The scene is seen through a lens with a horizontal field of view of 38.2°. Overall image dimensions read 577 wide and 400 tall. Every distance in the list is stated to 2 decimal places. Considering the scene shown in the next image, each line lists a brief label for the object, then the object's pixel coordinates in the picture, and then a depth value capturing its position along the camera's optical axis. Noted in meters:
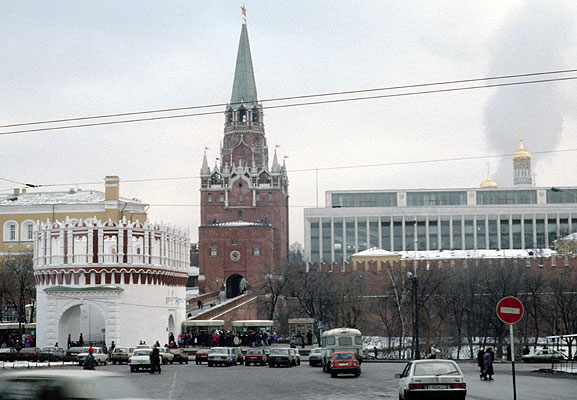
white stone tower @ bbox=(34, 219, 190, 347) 53.00
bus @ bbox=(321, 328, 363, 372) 37.56
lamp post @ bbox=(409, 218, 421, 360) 44.03
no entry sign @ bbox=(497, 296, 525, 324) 17.35
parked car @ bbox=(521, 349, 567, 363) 47.31
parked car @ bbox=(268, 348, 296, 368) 39.56
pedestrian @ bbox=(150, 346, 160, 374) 32.81
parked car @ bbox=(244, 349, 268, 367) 42.00
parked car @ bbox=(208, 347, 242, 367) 40.31
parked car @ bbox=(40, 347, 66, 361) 40.88
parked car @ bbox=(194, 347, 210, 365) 43.94
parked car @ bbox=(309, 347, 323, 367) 40.66
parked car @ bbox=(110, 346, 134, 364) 43.53
